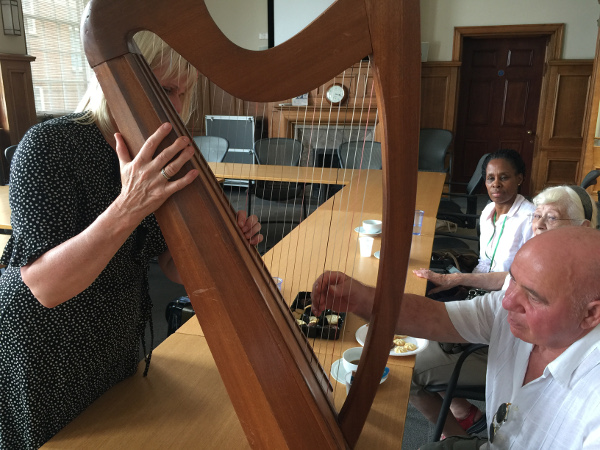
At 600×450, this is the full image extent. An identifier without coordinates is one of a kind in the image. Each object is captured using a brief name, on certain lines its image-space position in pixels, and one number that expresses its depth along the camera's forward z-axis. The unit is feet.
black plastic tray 4.43
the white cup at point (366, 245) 6.96
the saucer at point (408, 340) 4.23
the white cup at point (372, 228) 7.62
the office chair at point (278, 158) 15.80
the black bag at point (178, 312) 6.45
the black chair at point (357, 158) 14.75
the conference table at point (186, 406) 3.01
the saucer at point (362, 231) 7.68
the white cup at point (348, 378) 3.58
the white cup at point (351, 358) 3.71
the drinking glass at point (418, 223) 8.32
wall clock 21.77
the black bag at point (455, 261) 8.58
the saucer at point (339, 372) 3.78
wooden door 22.13
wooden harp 2.23
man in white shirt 2.99
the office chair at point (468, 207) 11.82
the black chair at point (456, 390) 5.35
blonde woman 2.58
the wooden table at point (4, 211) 8.77
